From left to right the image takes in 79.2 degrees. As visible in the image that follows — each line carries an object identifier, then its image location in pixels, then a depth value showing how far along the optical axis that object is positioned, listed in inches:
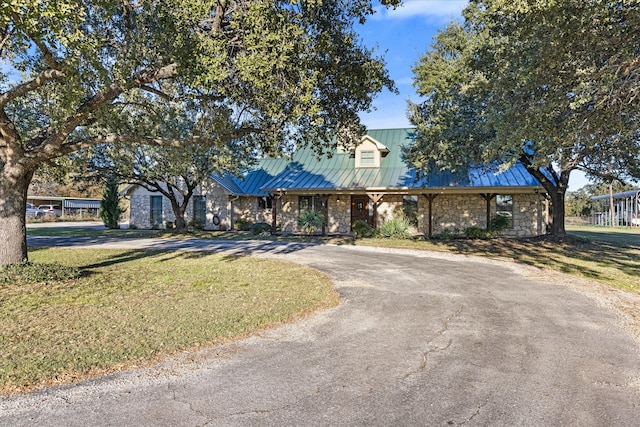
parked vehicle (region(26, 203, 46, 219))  1541.6
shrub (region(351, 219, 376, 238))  789.9
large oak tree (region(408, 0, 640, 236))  265.3
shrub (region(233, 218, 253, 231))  971.3
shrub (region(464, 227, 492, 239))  757.3
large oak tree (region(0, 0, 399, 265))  254.5
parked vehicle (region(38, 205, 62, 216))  1659.9
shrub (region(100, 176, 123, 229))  1095.6
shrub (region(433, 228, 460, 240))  757.9
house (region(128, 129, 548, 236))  776.3
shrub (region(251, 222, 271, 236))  894.1
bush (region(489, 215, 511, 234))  773.9
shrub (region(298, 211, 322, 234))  826.2
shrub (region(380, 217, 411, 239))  747.4
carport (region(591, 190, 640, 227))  1497.3
